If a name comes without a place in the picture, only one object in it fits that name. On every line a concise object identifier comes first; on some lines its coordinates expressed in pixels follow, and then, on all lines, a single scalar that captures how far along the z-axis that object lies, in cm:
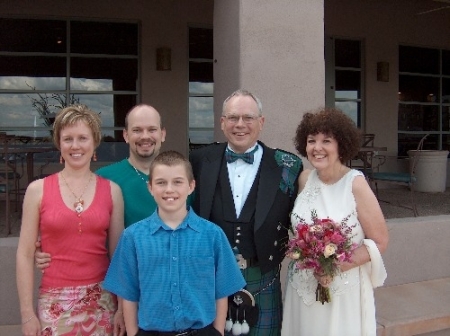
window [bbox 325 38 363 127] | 912
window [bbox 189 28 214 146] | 815
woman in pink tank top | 207
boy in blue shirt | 198
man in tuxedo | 236
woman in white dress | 233
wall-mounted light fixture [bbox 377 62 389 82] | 920
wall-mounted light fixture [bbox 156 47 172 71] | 769
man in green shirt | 230
